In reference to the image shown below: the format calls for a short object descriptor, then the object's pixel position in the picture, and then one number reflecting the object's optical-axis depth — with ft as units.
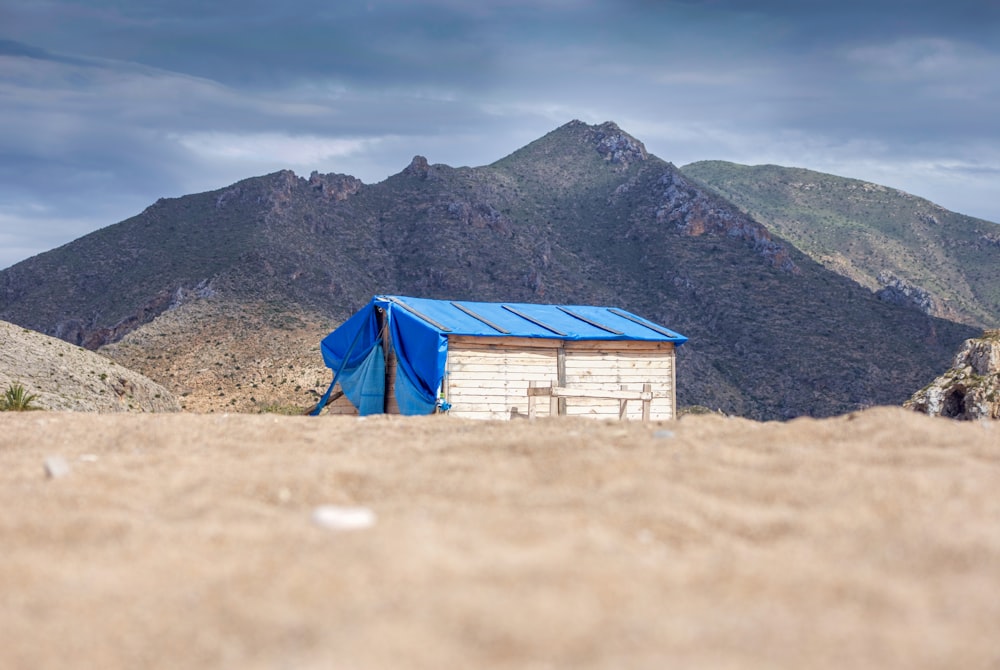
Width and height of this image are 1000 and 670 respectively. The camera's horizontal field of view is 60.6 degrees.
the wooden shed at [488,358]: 50.55
